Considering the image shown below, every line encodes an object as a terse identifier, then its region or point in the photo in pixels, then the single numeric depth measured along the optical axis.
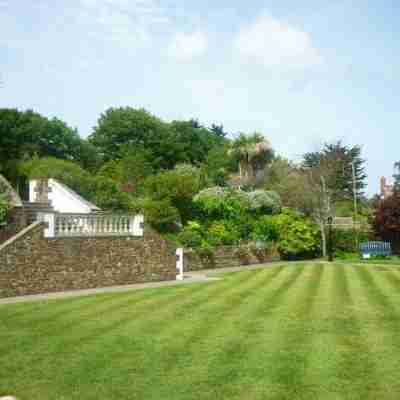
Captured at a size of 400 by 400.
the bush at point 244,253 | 26.37
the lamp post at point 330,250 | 28.08
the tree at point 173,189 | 25.64
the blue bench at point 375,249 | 29.77
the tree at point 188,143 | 58.41
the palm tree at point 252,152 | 47.34
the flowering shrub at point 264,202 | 30.17
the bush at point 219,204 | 27.83
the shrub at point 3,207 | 15.48
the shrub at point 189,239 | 23.92
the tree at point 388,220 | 29.98
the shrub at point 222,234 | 25.90
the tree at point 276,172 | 42.92
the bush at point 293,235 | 29.98
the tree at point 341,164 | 41.17
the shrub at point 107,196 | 23.52
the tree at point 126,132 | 57.75
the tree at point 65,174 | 23.77
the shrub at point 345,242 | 32.88
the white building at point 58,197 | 19.94
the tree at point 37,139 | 45.53
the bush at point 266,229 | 29.12
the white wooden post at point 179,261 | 19.08
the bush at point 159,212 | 24.38
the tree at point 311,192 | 34.91
